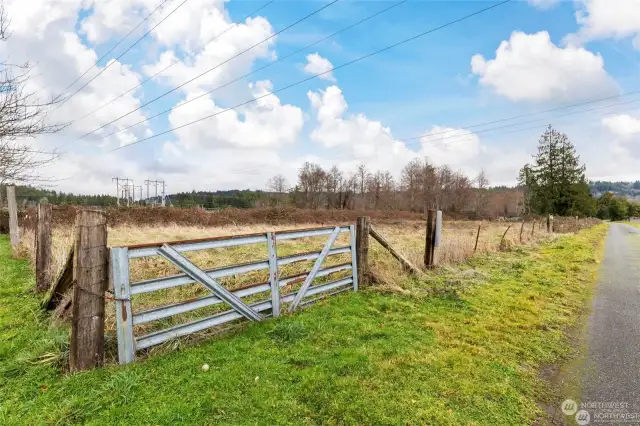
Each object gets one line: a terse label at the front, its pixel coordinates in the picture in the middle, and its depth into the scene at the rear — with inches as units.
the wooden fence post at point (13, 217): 460.1
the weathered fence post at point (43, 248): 265.0
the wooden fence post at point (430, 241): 364.5
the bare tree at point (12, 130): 325.7
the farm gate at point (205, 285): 146.6
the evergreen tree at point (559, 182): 1807.3
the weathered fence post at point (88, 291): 141.9
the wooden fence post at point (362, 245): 291.0
